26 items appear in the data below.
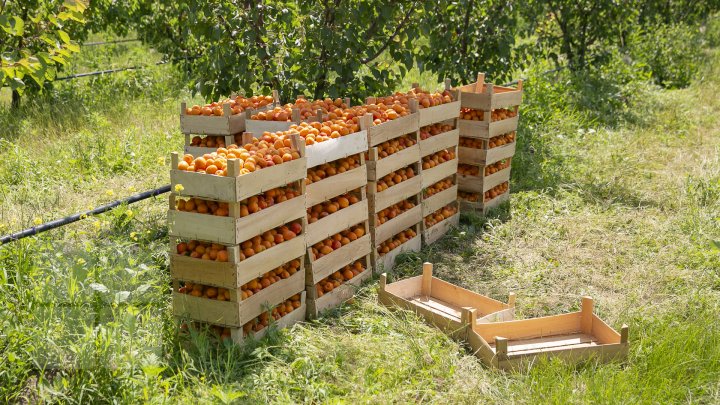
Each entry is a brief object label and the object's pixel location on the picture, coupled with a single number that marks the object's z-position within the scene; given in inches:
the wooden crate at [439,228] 270.7
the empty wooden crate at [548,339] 181.0
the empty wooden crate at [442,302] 199.0
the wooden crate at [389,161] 233.9
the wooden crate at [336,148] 206.2
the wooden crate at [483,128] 292.0
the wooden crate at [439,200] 268.5
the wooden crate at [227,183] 174.1
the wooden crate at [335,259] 209.8
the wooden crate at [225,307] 182.9
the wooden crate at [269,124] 234.1
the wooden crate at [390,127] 229.8
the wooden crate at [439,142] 263.7
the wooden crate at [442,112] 261.0
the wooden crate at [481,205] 298.1
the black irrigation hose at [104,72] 446.8
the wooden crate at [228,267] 179.5
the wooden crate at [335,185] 207.8
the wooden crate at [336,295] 211.6
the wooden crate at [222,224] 176.9
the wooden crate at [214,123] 244.4
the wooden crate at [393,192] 237.0
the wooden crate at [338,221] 208.4
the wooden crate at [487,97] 289.9
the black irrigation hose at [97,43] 625.3
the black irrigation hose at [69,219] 191.6
